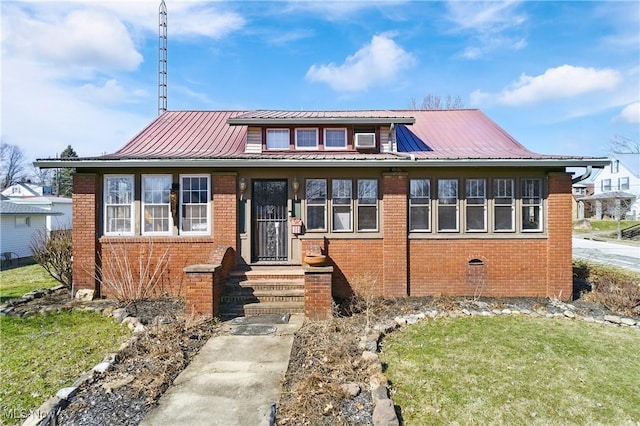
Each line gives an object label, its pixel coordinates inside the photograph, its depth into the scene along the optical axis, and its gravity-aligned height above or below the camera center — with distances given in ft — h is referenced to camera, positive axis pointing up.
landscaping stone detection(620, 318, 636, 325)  21.25 -6.89
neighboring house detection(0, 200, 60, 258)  55.36 -2.43
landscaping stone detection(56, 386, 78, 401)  12.59 -6.62
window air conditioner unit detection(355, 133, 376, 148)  28.99 +5.76
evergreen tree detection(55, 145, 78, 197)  163.43 +15.85
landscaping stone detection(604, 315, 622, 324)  21.61 -6.88
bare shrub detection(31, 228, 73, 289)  29.30 -3.92
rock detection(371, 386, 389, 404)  12.48 -6.68
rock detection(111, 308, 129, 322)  21.88 -6.61
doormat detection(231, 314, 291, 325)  21.58 -6.87
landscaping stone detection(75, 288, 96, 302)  26.17 -6.29
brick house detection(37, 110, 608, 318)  26.71 -0.87
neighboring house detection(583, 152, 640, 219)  112.68 +8.84
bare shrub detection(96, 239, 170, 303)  26.63 -4.33
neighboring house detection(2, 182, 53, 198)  130.41 +8.28
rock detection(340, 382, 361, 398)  12.73 -6.63
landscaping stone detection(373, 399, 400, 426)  11.11 -6.68
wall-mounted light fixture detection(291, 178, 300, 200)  26.94 +1.77
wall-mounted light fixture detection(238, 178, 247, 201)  27.02 +1.87
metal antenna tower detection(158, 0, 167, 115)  50.03 +20.74
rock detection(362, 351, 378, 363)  15.43 -6.58
